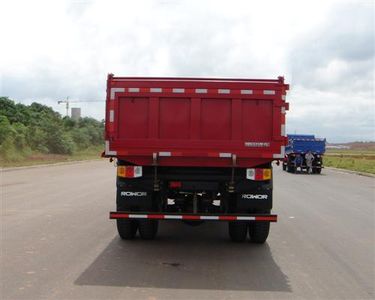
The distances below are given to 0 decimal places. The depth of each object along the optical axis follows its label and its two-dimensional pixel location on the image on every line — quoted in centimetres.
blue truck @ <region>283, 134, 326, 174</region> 3622
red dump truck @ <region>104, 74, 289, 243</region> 832
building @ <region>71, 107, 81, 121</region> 10428
